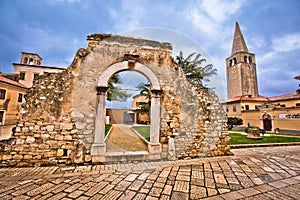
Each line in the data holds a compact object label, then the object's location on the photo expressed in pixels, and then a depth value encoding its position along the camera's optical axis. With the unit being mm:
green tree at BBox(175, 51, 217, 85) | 8156
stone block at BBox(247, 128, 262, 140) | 9459
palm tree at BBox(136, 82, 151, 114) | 9828
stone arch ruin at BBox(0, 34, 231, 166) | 4078
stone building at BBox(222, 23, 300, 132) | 15966
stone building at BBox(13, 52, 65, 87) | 21516
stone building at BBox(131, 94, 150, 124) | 22977
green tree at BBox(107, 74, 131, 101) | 12662
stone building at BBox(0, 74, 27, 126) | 14586
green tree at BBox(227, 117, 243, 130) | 16891
